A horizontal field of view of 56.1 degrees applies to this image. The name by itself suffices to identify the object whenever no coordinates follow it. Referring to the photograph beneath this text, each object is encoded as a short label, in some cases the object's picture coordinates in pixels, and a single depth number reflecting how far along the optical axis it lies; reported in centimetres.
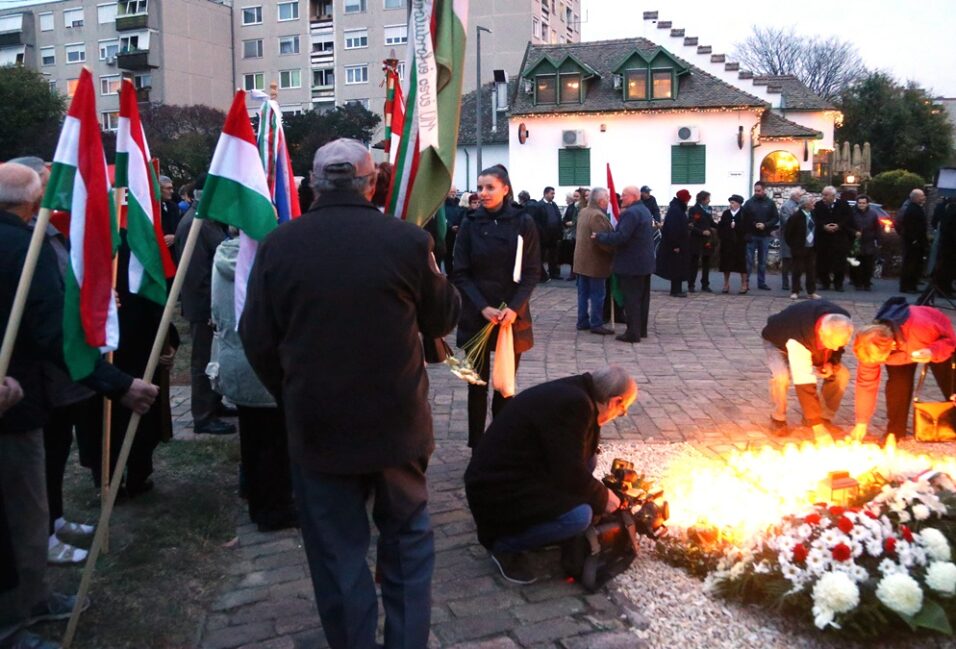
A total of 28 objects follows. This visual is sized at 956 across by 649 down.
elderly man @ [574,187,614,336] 1170
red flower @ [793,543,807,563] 397
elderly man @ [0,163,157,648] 355
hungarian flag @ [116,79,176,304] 454
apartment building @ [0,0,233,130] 6012
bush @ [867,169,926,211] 2723
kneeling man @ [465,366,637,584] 416
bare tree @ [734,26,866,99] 5919
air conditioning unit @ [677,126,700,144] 3553
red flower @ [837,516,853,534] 400
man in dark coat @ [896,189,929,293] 1560
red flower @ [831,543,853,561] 387
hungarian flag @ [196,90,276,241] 408
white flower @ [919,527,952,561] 389
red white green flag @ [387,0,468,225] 451
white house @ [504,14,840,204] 3556
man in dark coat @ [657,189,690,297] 1414
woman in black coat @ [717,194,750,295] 1566
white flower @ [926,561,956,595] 372
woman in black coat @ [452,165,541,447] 610
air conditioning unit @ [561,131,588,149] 3659
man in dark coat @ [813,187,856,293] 1562
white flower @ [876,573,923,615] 367
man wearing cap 316
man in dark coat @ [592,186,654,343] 1121
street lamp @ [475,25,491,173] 3407
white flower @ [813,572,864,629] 369
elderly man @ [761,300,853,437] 616
